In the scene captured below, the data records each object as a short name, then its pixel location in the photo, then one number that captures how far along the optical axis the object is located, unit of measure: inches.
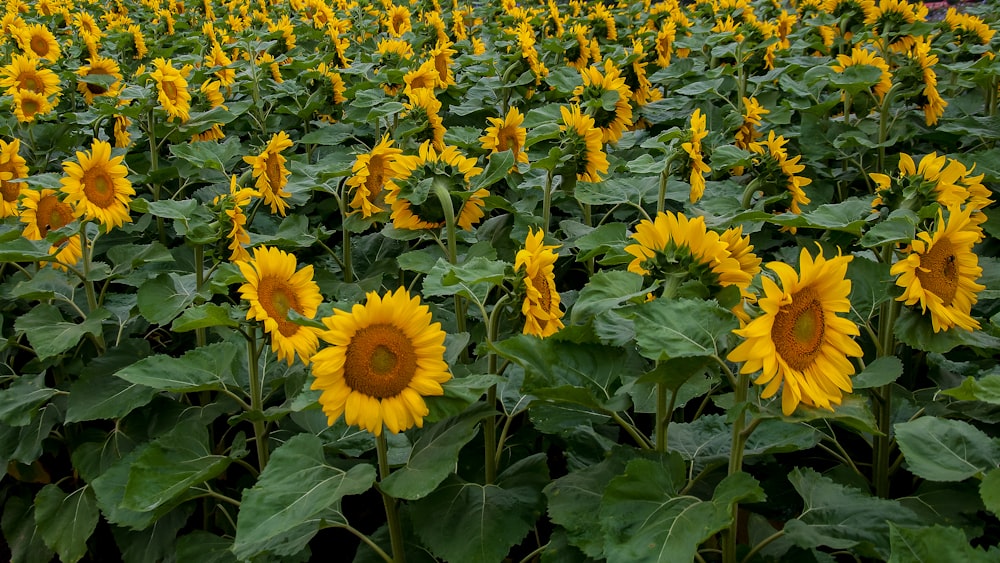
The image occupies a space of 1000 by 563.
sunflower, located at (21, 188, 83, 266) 107.9
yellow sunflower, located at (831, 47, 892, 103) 138.9
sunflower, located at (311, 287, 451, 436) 62.1
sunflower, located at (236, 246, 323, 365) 75.7
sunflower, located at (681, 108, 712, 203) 101.9
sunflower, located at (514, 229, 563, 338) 71.7
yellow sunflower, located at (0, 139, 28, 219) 116.9
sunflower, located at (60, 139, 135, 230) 102.3
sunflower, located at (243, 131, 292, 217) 109.5
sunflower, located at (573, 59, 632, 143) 125.6
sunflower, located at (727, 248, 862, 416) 54.7
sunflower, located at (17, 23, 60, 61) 193.0
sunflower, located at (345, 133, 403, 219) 106.2
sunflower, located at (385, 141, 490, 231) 92.7
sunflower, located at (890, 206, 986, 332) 71.2
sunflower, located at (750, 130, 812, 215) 102.3
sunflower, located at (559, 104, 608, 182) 104.6
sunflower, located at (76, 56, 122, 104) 171.9
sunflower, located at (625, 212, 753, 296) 64.1
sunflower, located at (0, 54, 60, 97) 157.0
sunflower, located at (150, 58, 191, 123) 135.0
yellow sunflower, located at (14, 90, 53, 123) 145.7
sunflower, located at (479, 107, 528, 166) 116.0
